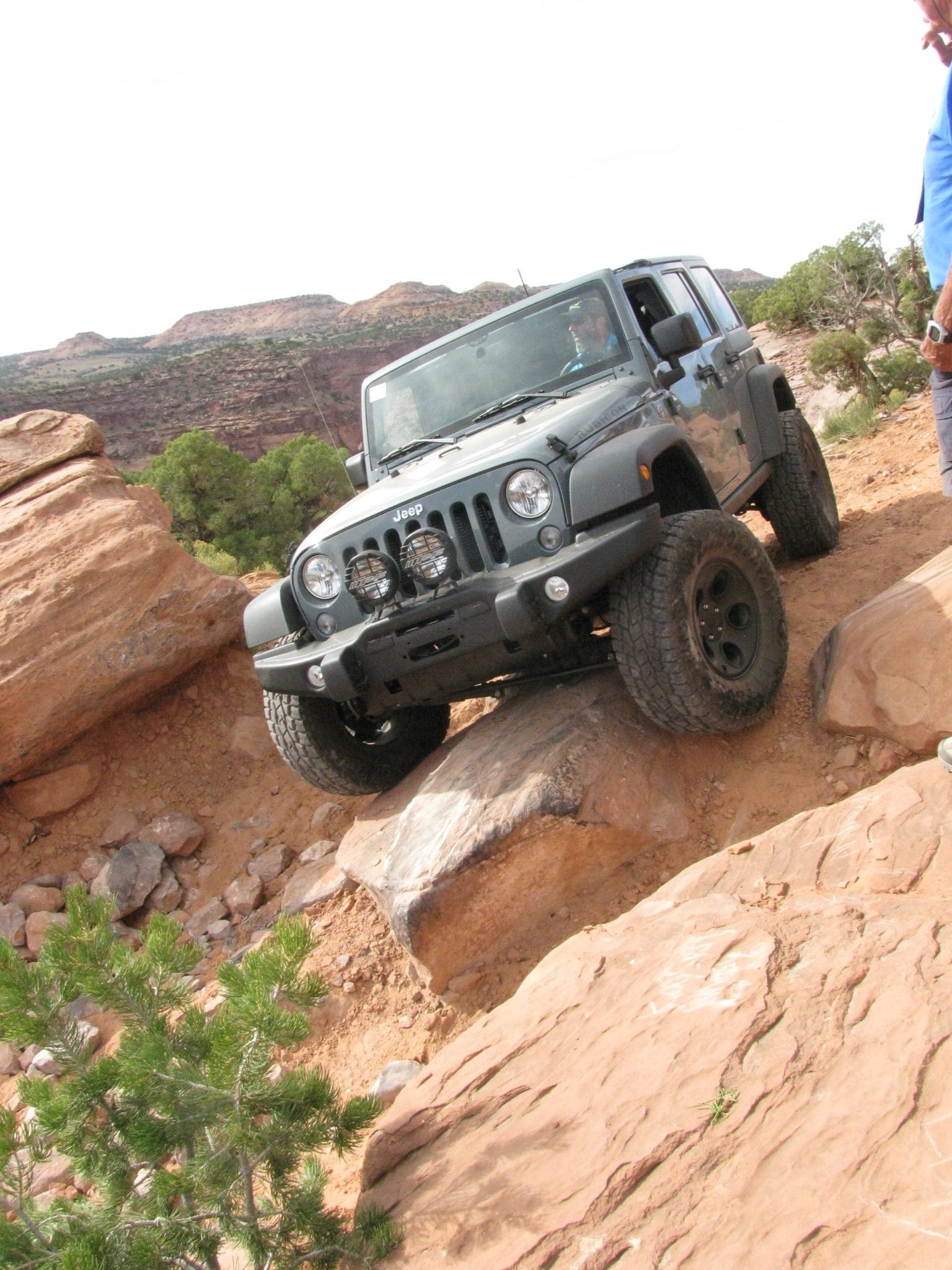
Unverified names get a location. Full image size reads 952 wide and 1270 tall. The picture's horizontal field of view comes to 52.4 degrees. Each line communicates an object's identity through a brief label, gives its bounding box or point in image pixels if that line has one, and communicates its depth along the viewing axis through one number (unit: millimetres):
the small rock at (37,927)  4416
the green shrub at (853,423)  9617
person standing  2600
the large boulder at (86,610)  4961
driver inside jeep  4238
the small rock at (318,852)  4469
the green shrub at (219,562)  9516
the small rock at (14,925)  4488
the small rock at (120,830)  5039
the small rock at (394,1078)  2854
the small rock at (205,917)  4305
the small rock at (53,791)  5137
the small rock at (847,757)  3445
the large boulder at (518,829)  3217
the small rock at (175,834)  4863
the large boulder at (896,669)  3324
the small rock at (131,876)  4559
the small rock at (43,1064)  3596
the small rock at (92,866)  4852
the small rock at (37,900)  4656
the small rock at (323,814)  4789
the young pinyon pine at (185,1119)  1848
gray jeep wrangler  3229
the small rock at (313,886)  4018
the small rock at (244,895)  4348
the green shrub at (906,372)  11547
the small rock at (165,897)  4562
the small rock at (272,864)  4523
